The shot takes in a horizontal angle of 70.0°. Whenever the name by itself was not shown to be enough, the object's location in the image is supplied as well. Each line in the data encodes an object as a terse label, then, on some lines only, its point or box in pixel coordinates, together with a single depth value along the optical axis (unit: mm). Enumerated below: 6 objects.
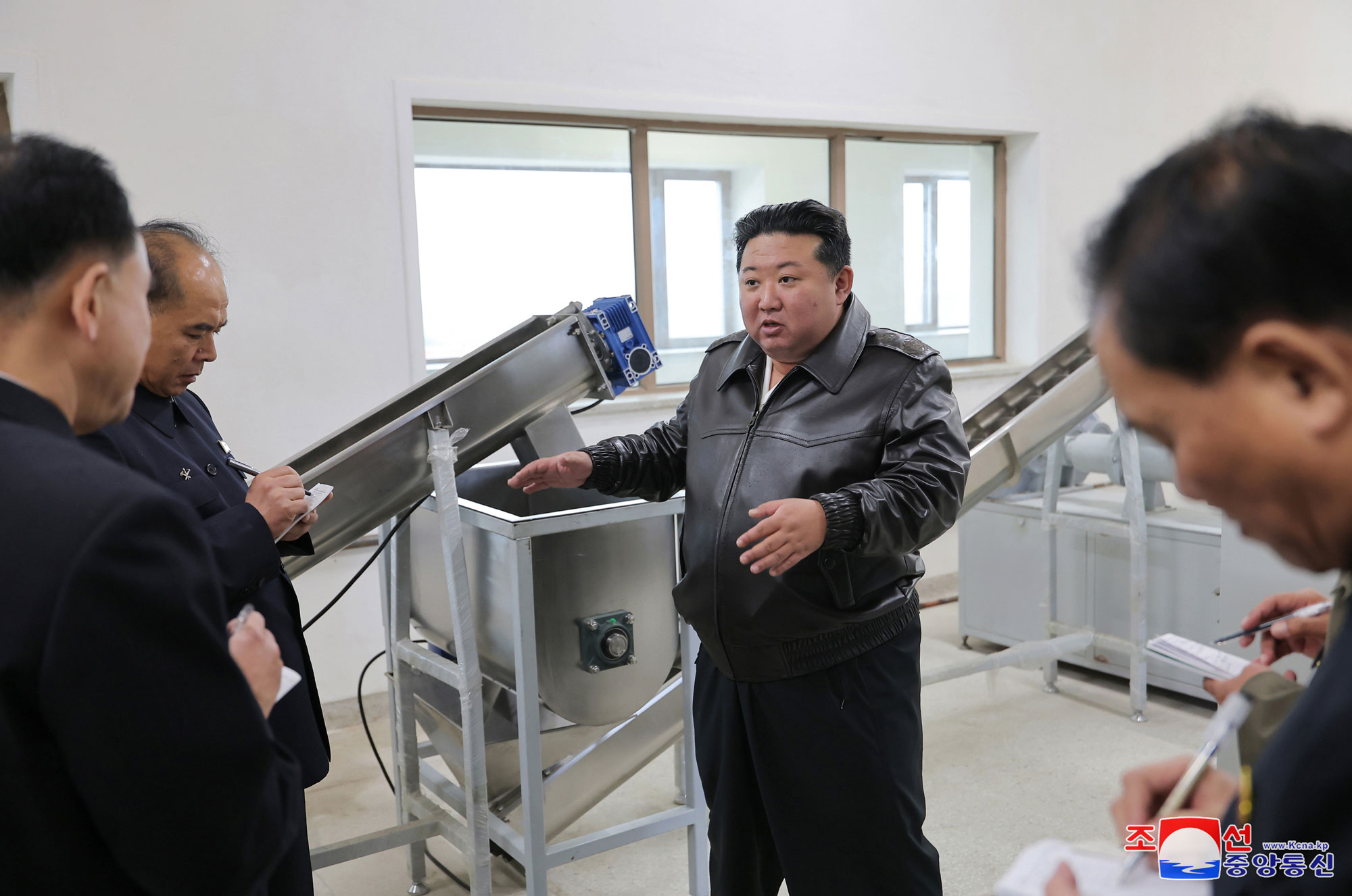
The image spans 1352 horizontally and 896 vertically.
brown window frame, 3590
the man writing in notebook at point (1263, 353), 481
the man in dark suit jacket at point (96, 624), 656
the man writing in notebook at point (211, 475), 1386
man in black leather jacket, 1580
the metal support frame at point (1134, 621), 3021
